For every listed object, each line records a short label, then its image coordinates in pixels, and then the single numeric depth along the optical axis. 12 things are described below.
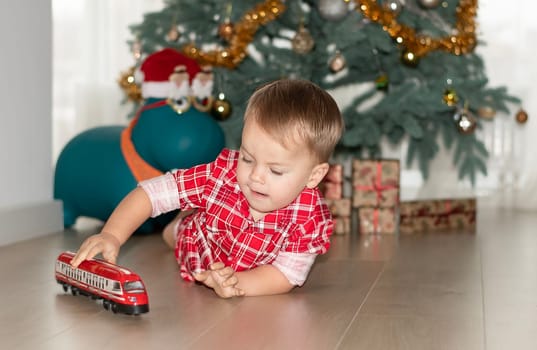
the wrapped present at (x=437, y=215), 2.59
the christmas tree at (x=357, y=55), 2.62
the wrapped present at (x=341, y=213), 2.54
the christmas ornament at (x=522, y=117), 3.07
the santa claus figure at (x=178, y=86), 2.41
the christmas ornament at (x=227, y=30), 2.64
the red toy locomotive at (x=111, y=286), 1.35
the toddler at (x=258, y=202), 1.48
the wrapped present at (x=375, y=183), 2.60
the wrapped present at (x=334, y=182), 2.61
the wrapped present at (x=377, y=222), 2.57
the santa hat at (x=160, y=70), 2.44
